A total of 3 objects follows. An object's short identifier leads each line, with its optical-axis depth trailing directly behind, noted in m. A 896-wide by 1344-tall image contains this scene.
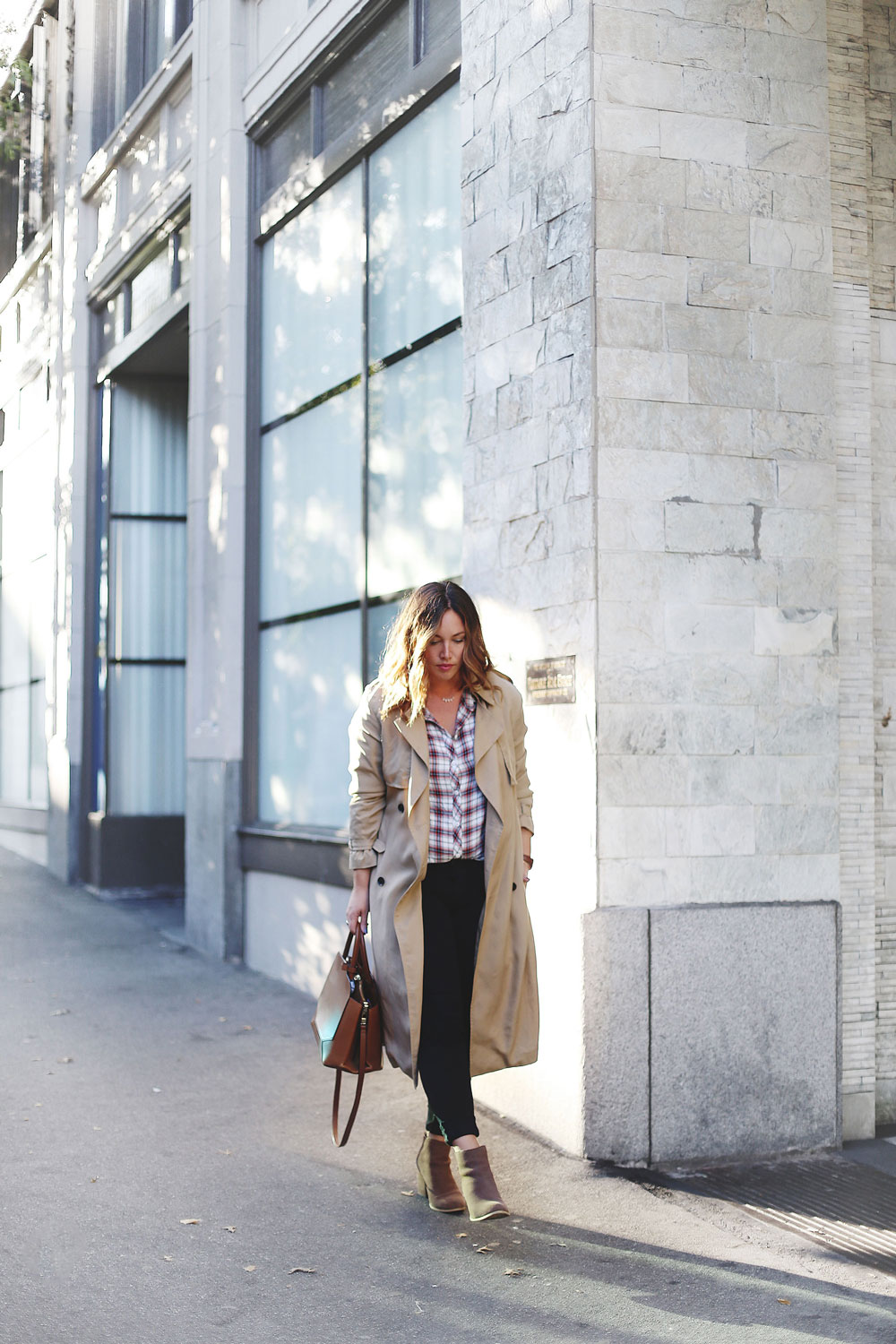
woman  4.64
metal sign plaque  5.59
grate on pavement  4.50
